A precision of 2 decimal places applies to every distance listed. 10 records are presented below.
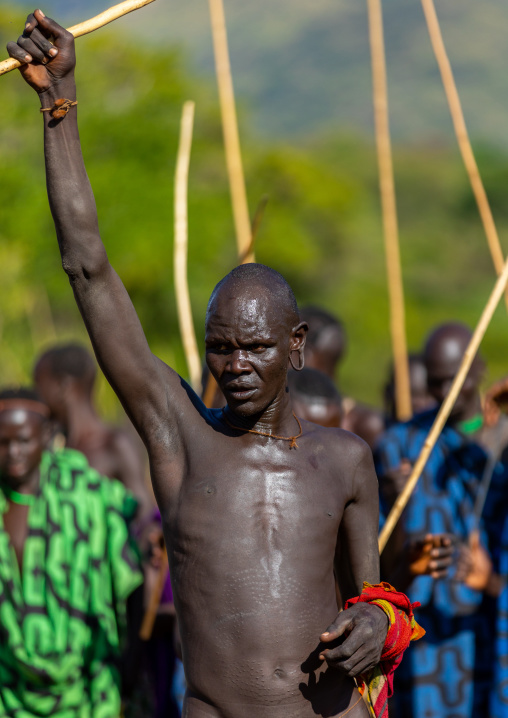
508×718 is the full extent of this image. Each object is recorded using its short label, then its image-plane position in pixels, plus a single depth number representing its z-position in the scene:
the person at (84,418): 11.68
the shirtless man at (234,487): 4.82
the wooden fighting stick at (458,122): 8.84
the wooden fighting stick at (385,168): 9.61
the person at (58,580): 8.95
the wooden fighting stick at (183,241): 7.86
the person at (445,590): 9.65
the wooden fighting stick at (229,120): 9.17
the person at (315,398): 8.87
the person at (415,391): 13.98
